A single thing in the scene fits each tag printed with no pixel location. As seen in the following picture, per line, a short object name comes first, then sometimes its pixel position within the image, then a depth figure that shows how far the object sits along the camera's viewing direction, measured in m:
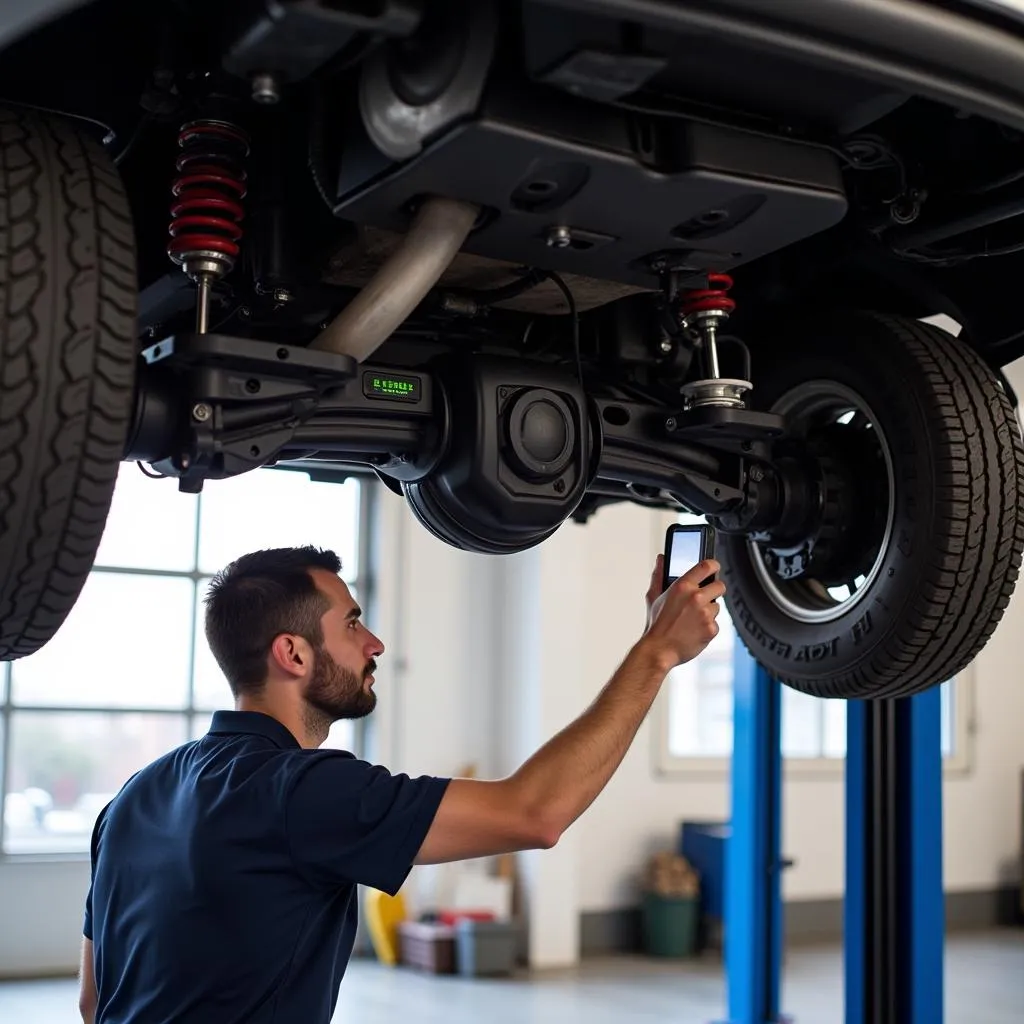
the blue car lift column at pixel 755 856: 4.80
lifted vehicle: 1.19
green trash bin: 7.24
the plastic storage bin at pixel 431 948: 6.62
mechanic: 1.68
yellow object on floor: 6.85
